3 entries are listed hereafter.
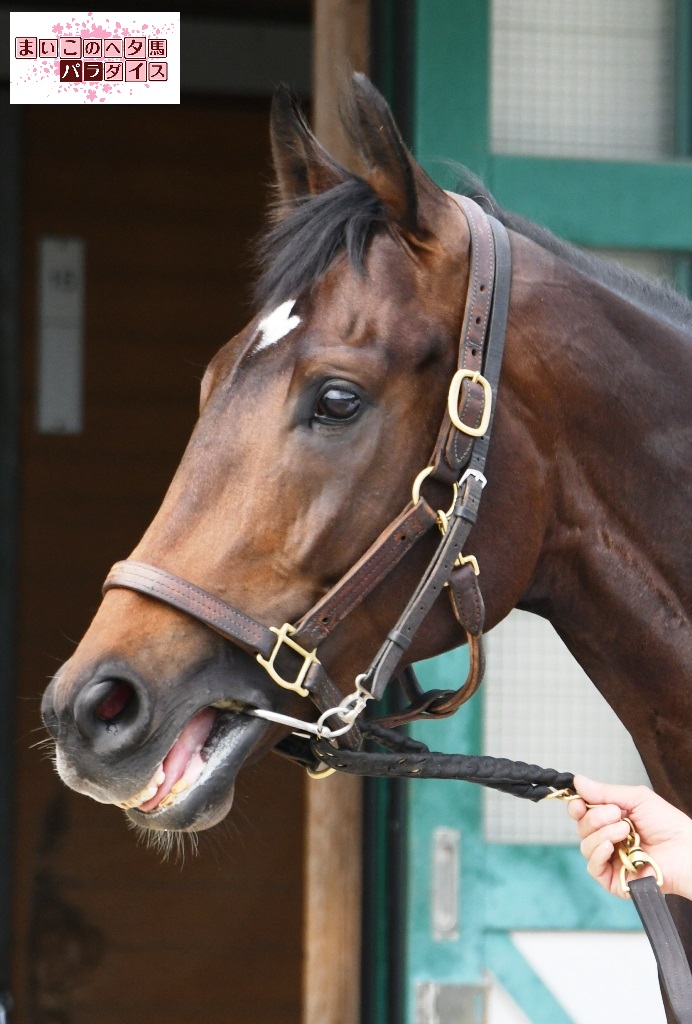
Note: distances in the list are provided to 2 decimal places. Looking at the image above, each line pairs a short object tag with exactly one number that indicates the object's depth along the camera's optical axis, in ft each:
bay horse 22.58
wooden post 25.17
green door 24.90
